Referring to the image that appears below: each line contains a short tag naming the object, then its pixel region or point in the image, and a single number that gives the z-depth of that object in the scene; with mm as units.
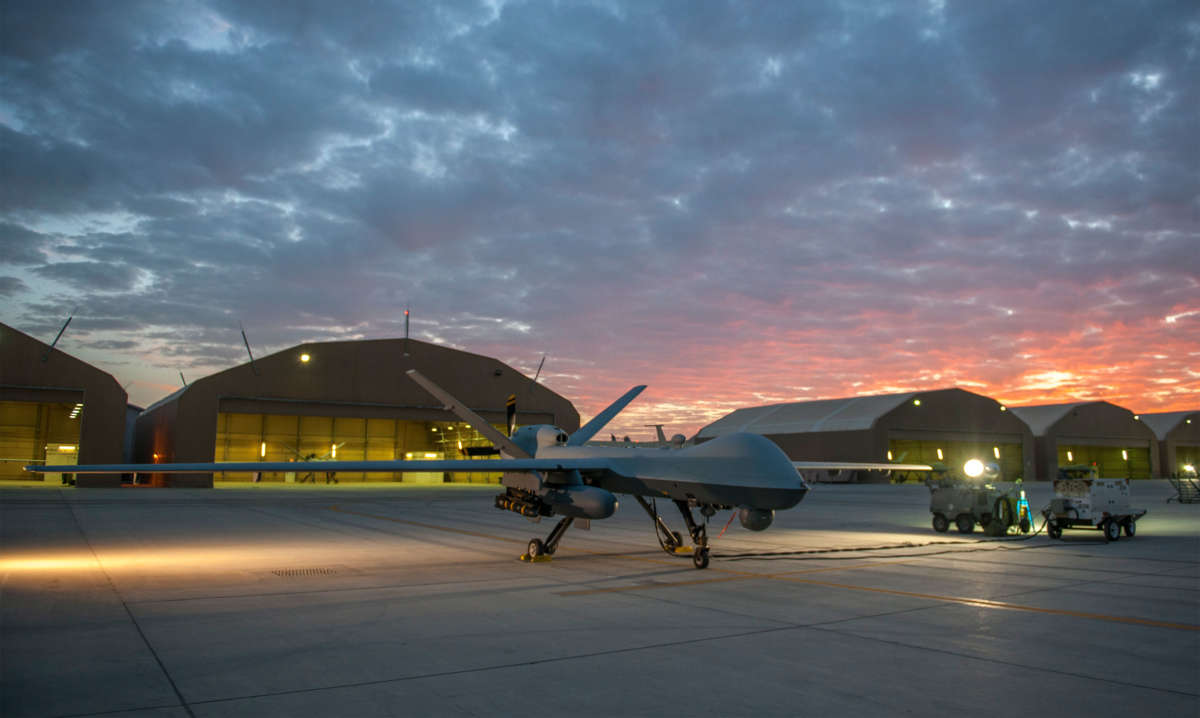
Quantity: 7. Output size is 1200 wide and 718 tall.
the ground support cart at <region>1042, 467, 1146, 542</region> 20000
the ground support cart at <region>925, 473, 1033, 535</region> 20984
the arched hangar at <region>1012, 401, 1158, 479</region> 85750
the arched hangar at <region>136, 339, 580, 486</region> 54156
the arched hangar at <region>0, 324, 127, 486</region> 49031
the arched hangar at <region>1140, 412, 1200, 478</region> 97688
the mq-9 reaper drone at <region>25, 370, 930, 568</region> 11664
